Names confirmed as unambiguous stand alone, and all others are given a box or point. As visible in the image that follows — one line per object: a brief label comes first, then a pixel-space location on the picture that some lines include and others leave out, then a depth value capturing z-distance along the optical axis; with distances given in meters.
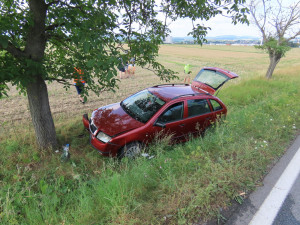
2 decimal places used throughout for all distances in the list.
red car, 3.79
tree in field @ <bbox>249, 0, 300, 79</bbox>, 10.46
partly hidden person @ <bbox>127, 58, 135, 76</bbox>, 14.57
